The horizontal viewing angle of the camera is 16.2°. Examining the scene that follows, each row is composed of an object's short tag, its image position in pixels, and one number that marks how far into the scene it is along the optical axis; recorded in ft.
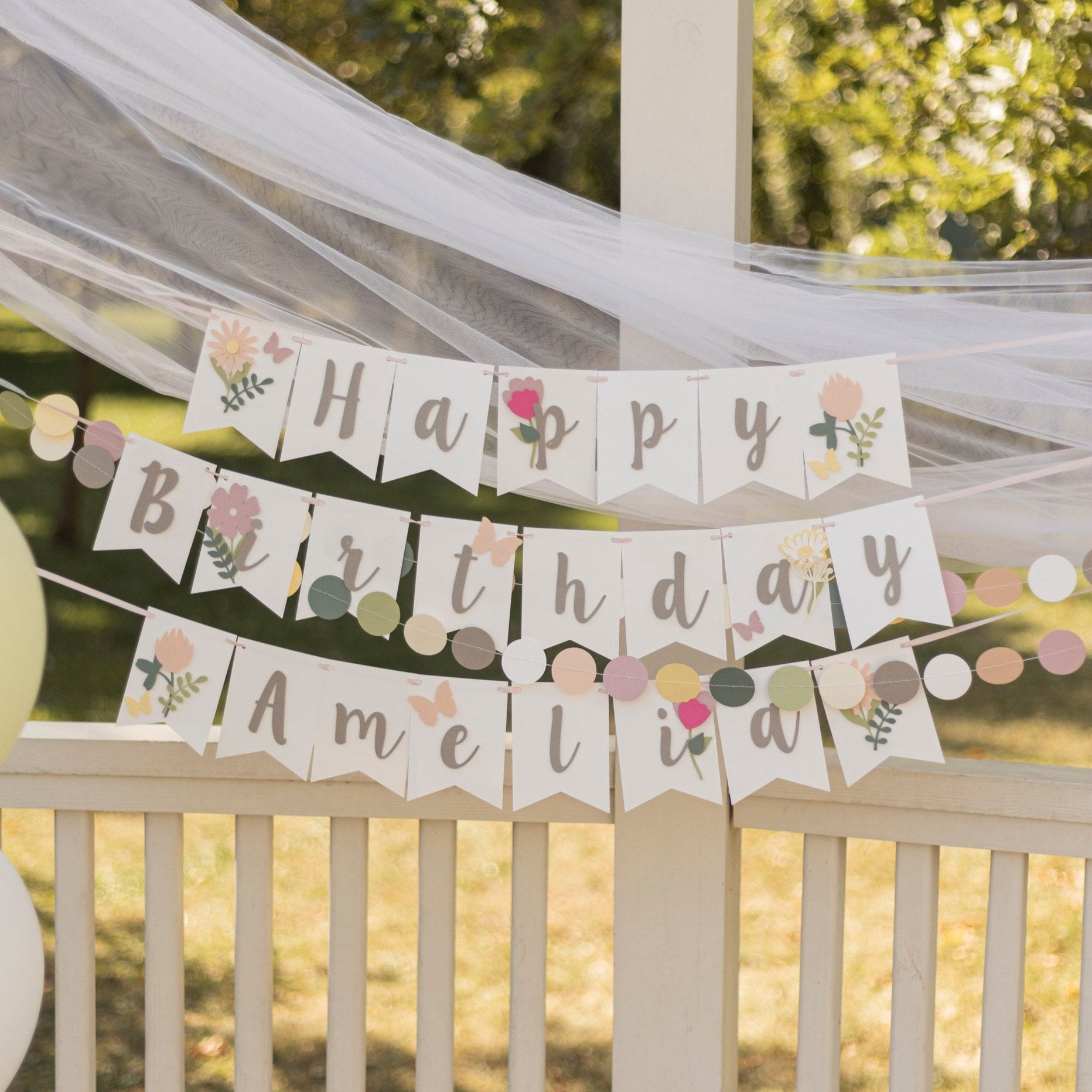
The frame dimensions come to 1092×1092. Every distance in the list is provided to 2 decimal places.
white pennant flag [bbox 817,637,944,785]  13.93
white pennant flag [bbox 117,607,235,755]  14.34
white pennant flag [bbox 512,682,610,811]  14.27
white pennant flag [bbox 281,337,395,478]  14.17
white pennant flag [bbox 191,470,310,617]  14.22
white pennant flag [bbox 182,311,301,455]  14.12
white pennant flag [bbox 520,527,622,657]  14.20
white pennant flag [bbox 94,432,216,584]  14.23
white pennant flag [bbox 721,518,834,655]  14.03
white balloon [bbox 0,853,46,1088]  13.19
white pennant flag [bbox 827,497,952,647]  13.83
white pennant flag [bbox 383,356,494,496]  14.13
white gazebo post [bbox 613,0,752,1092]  14.47
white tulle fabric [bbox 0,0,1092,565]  13.95
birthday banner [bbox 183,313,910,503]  14.08
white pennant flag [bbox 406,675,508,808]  14.31
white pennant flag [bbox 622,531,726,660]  14.18
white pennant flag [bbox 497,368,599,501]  14.17
